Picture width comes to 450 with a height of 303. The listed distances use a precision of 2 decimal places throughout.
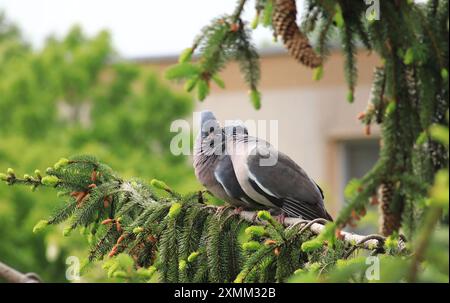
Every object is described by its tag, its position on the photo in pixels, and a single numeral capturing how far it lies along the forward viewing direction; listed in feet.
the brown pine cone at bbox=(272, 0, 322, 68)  17.48
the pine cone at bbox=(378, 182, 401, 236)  18.49
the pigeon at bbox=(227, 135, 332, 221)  18.74
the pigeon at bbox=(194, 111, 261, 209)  18.89
